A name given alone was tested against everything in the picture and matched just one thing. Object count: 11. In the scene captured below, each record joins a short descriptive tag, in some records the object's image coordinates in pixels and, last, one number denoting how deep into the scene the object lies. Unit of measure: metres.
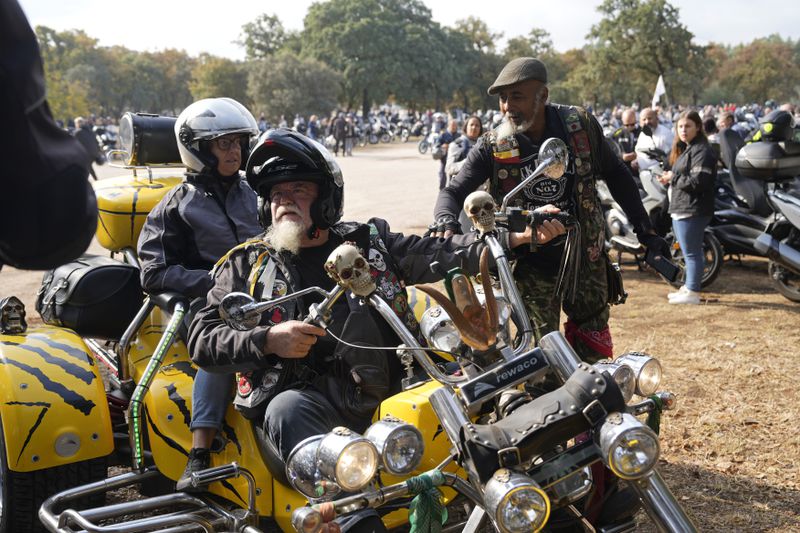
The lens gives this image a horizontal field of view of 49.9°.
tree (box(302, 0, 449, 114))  72.00
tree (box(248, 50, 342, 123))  55.81
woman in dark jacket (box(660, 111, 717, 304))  8.12
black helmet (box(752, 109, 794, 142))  8.10
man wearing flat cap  4.34
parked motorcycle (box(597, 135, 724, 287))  9.81
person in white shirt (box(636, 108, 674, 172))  10.95
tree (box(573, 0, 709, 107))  63.91
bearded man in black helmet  2.99
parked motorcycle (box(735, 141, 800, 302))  8.04
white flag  18.91
